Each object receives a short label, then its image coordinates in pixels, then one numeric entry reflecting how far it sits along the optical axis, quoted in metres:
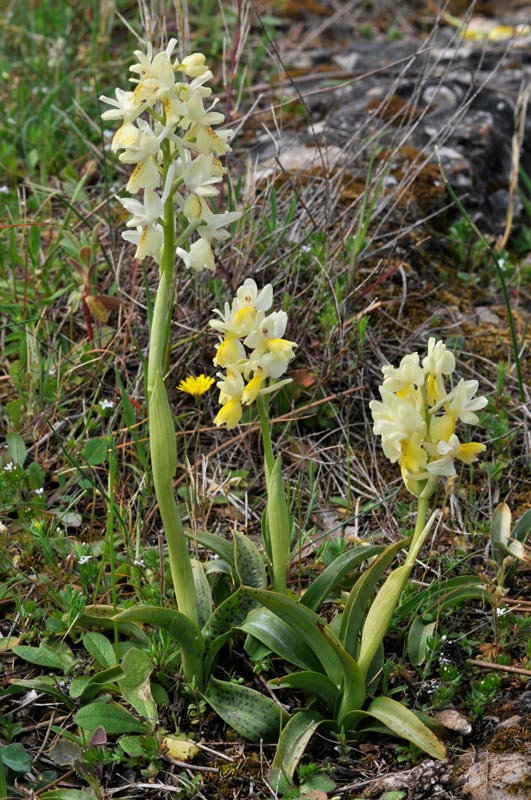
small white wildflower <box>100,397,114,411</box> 0.98
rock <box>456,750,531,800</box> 0.83
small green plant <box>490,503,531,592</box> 0.91
